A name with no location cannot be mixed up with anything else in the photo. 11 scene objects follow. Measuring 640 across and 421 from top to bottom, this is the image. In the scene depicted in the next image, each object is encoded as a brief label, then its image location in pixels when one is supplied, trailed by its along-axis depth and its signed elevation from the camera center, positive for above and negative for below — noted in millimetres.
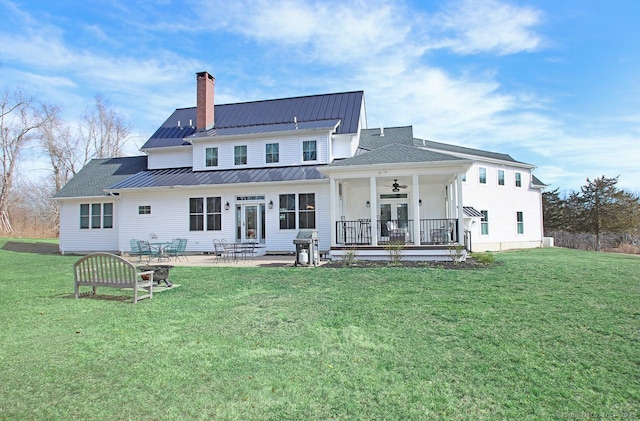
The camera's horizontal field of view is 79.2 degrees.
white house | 14438 +1909
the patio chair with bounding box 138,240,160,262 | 14547 -767
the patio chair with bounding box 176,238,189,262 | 15953 -796
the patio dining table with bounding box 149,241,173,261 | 14659 -890
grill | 12727 -771
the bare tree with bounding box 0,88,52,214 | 35094 +9235
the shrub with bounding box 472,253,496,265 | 12197 -1078
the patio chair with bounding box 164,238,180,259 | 15514 -776
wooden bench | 7281 -921
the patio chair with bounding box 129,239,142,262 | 15480 -767
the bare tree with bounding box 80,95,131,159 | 41375 +11434
